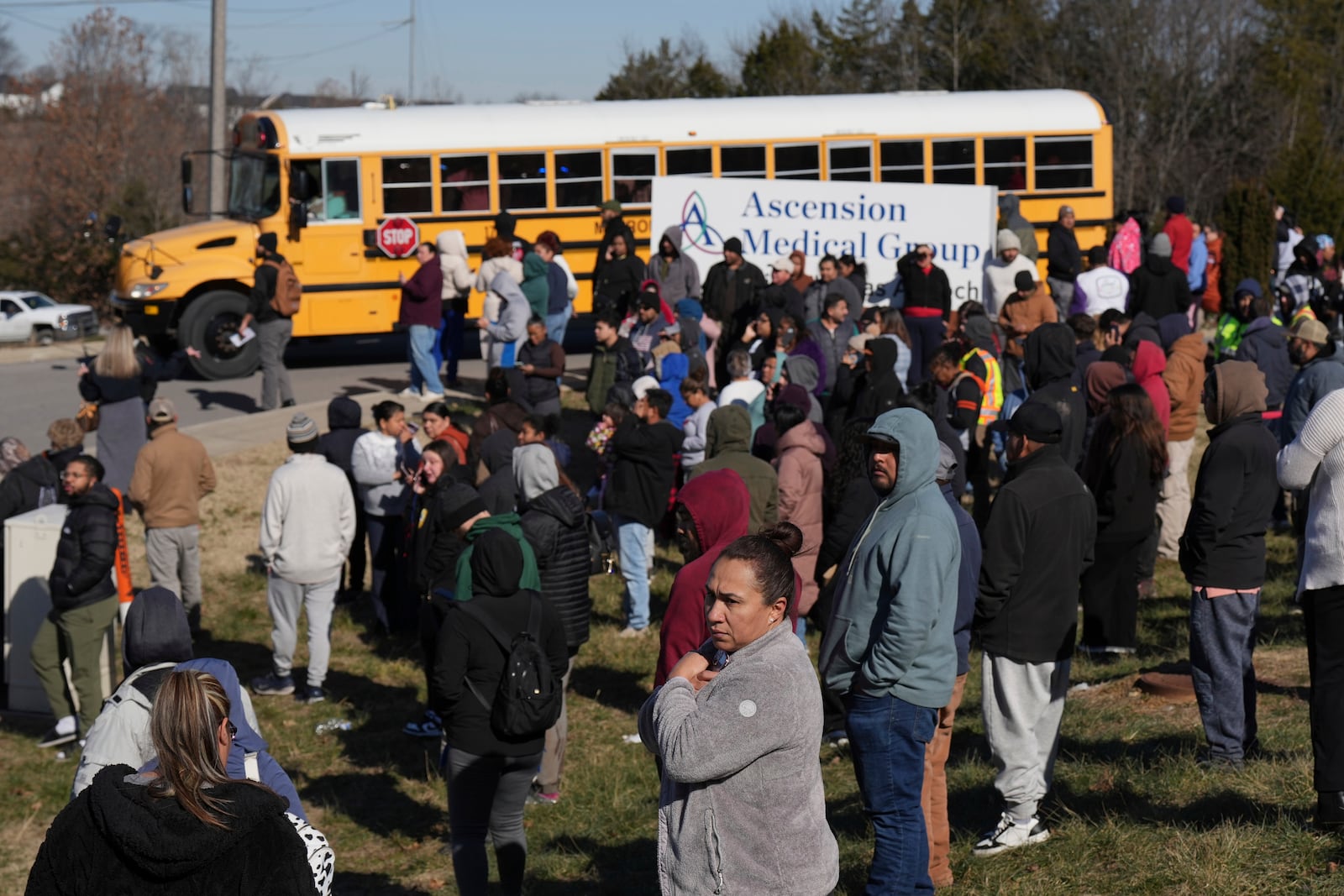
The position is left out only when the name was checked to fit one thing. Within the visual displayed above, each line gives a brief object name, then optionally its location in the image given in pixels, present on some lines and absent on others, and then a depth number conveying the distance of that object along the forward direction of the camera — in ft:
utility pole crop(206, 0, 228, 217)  68.80
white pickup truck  96.58
